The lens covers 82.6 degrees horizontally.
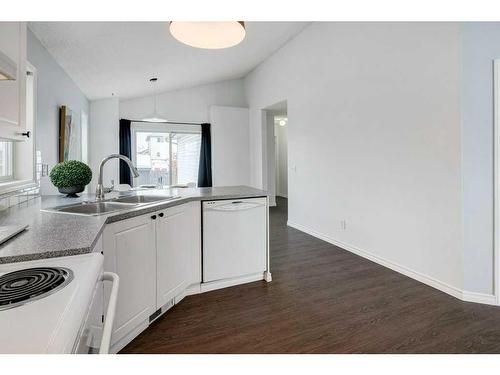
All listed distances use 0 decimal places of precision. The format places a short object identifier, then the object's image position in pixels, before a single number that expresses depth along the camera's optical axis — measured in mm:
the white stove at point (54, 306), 542
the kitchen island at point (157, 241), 1252
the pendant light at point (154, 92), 5297
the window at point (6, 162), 2250
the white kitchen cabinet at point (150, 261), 1652
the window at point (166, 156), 6488
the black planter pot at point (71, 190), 2260
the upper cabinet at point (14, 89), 1391
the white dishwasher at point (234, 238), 2451
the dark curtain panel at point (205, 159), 6727
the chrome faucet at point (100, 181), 2131
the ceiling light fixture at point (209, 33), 1730
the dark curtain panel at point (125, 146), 6145
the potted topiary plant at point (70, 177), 2242
